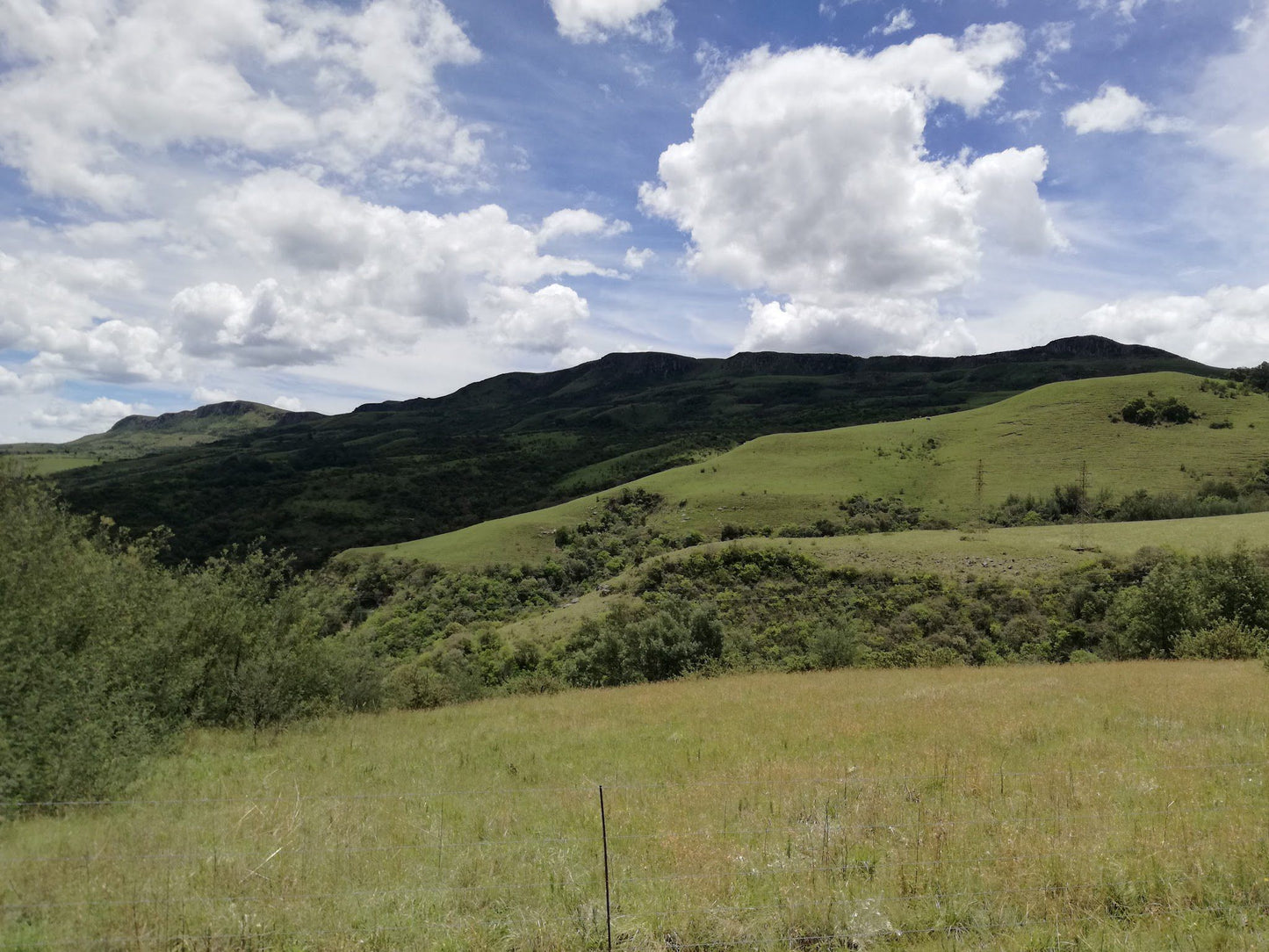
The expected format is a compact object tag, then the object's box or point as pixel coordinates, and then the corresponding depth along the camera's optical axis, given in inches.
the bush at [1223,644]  921.5
